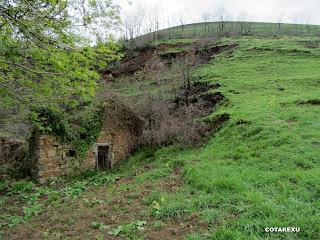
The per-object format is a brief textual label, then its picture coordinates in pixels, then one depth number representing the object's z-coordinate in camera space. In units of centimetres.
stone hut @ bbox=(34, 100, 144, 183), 1262
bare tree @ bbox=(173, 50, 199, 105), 2267
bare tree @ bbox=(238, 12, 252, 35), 5785
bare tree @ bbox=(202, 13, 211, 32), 6312
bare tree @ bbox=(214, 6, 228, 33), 6284
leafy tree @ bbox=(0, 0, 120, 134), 529
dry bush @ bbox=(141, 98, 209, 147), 1415
